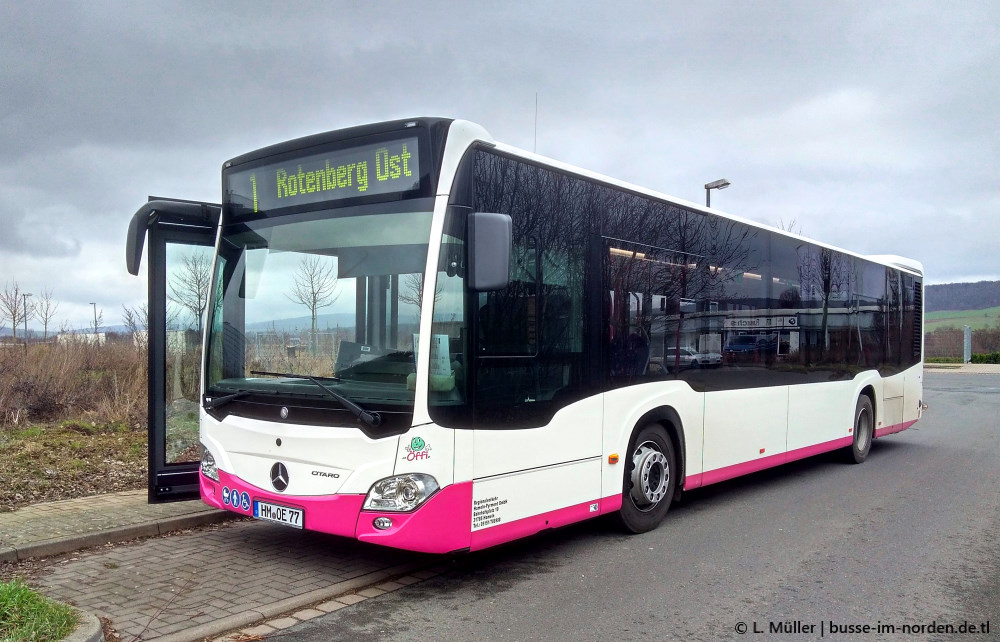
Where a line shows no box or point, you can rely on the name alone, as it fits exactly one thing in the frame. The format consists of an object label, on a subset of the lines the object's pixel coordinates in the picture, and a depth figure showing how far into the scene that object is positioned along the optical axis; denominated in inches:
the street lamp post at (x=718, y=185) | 786.0
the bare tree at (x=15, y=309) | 665.6
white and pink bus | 204.8
